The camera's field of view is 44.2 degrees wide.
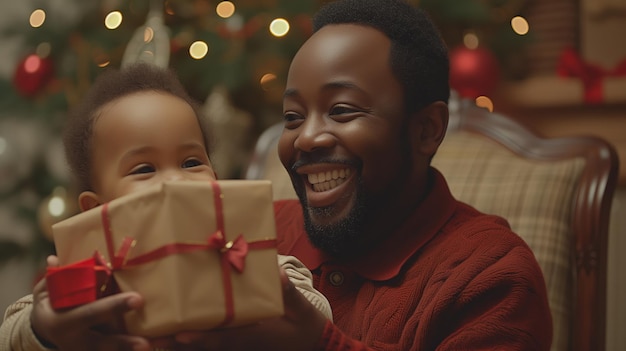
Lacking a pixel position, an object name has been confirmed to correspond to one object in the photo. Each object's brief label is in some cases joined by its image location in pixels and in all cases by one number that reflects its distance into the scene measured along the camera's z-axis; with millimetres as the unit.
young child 835
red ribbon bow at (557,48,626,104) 2506
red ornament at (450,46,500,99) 2340
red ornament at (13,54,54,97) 2770
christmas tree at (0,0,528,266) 2436
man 1074
